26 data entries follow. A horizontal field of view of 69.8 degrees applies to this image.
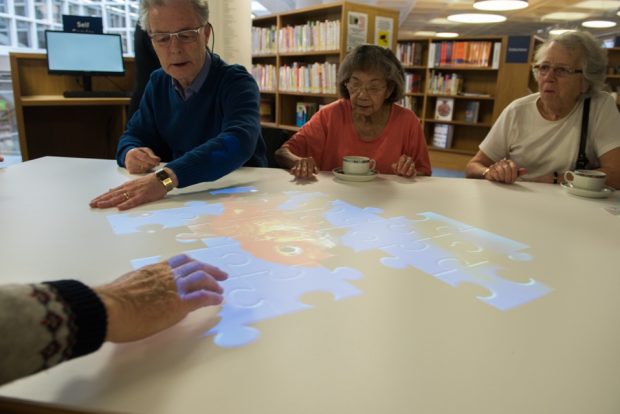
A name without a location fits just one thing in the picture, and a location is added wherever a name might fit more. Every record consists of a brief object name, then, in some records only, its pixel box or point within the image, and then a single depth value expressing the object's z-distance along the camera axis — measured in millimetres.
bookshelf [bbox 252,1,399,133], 4430
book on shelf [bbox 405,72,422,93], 6918
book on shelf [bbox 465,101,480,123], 6508
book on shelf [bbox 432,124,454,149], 6828
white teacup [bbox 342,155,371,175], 1713
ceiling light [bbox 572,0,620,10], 7395
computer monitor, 3645
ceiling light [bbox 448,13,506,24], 7813
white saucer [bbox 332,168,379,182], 1693
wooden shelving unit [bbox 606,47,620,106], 7219
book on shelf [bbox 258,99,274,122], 5738
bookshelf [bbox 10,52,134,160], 3476
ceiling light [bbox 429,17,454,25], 9905
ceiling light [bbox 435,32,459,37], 12148
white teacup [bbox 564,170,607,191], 1589
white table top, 551
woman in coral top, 2121
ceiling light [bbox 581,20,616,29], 8750
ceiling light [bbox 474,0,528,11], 5883
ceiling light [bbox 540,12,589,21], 8633
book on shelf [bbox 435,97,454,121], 6648
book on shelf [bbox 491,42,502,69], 6133
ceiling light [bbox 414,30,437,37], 12502
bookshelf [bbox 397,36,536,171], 6164
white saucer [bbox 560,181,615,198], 1575
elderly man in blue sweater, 1435
